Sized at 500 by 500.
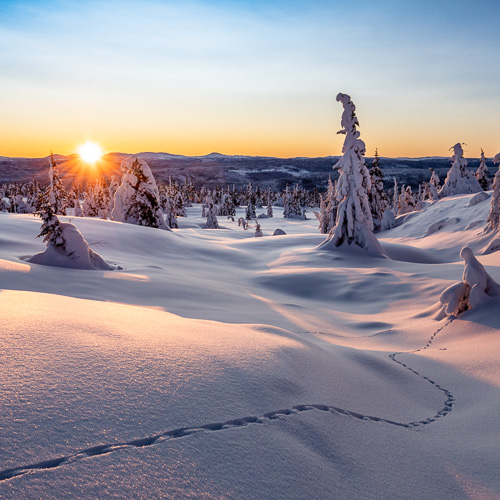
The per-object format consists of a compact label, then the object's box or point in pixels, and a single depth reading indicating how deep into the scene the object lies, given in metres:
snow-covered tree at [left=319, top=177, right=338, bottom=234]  27.75
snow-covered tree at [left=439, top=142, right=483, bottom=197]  33.81
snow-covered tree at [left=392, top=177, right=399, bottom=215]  44.09
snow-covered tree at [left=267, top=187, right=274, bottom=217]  59.25
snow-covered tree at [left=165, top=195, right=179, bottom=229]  36.82
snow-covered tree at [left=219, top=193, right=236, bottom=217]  62.47
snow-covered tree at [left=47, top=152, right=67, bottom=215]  33.22
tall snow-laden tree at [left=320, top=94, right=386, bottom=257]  17.03
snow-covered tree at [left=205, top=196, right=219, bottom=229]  38.38
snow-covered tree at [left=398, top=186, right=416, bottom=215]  39.00
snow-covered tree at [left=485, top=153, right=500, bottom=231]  17.05
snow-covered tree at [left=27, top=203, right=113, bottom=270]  7.36
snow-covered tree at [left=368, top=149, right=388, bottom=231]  32.53
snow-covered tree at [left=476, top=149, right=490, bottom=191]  41.38
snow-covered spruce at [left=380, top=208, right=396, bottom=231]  30.84
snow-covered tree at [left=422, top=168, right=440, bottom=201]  35.03
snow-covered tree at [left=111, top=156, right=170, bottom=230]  24.27
